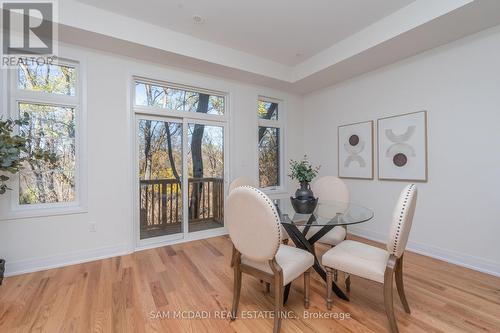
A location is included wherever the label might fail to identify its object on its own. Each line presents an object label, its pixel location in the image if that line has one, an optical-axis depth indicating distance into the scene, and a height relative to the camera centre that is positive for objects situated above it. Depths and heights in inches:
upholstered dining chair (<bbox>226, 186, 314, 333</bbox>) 59.5 -21.1
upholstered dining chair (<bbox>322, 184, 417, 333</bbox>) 62.8 -28.0
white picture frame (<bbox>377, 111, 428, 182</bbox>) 119.0 +10.4
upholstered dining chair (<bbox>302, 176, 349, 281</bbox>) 94.3 -14.7
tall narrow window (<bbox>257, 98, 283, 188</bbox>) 175.9 +18.2
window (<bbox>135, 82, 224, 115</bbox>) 130.0 +40.8
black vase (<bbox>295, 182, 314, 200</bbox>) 95.1 -10.9
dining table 76.8 -18.5
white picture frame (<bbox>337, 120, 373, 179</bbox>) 143.3 +10.2
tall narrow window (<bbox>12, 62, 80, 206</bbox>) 104.7 +18.8
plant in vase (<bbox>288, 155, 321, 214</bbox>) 92.1 -11.2
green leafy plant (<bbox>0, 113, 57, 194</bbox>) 85.3 +6.5
